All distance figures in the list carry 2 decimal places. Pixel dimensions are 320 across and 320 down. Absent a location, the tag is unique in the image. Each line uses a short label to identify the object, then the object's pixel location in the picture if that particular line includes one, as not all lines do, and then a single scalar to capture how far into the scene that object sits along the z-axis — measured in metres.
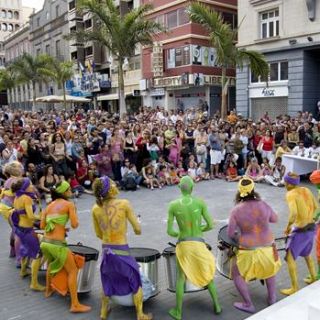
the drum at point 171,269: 4.67
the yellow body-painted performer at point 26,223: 5.42
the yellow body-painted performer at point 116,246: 4.33
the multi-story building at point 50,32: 48.25
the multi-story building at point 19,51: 61.53
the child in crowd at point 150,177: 12.32
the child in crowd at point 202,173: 13.36
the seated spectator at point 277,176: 12.37
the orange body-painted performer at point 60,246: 4.81
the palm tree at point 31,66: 37.09
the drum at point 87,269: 5.01
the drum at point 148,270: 4.68
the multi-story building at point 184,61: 28.31
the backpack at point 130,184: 12.02
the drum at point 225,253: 4.89
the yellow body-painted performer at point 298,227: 5.00
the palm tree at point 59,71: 36.75
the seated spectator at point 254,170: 13.06
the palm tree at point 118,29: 18.28
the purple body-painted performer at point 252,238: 4.47
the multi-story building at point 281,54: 21.08
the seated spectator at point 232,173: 13.33
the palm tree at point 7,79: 47.84
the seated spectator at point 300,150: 12.32
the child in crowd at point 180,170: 13.24
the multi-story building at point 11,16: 82.50
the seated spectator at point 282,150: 13.09
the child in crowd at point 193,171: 13.22
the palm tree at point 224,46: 17.55
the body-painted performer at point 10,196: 6.08
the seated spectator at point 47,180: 10.23
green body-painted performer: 4.45
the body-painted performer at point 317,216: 5.11
